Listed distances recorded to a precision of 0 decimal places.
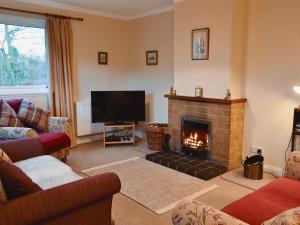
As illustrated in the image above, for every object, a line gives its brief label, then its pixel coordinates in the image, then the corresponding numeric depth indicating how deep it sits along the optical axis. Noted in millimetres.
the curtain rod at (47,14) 4116
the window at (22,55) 4262
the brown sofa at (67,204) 1353
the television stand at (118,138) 4879
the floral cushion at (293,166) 2211
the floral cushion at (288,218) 1069
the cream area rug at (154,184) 2805
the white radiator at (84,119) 4957
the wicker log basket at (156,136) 4520
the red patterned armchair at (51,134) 3436
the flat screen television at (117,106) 4828
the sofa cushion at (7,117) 3650
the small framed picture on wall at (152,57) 5086
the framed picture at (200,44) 3741
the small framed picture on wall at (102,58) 5254
